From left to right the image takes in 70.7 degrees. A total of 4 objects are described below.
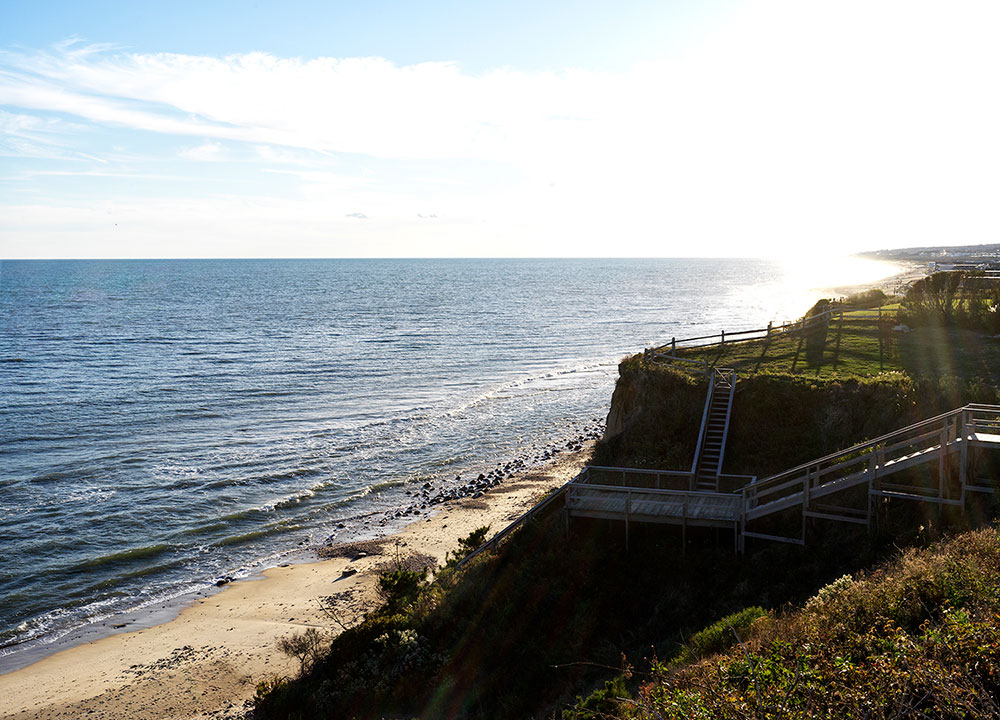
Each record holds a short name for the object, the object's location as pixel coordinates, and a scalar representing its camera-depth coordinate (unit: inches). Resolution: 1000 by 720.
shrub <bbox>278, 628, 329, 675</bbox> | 676.7
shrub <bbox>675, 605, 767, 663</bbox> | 471.8
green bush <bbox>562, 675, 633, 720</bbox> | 406.9
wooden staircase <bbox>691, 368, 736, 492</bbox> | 763.4
